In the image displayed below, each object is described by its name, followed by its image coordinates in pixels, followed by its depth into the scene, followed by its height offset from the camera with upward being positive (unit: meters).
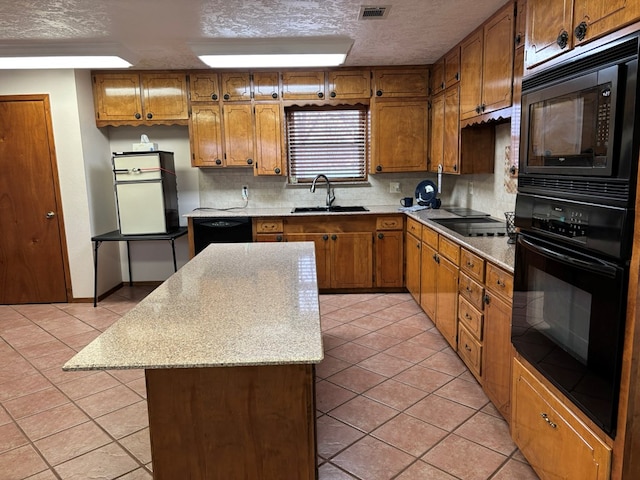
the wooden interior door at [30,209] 4.43 -0.32
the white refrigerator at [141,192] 4.46 -0.18
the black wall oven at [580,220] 1.29 -0.19
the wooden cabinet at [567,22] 1.30 +0.46
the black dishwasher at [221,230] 4.58 -0.59
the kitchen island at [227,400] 1.39 -0.72
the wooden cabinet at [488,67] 2.78 +0.67
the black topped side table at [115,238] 4.47 -0.63
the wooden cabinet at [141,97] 4.58 +0.77
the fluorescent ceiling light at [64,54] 3.12 +0.84
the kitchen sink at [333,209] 4.85 -0.44
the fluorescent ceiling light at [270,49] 2.97 +0.80
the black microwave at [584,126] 1.26 +0.12
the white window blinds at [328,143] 5.01 +0.29
